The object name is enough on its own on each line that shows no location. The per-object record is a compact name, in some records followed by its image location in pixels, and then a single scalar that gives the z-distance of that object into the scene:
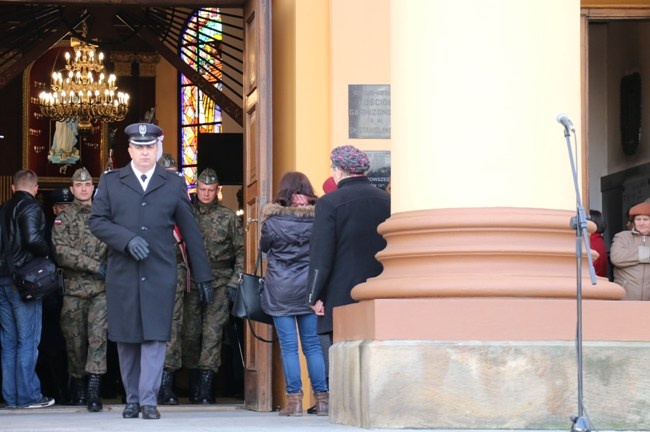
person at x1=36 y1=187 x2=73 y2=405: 13.09
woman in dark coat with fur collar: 10.49
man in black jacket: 11.94
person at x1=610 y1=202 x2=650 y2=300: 11.80
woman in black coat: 9.35
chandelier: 19.53
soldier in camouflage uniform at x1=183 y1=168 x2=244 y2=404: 12.71
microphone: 6.96
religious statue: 24.98
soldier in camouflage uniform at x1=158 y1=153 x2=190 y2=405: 12.37
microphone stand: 6.60
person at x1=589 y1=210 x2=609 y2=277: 11.93
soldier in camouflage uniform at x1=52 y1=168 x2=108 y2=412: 11.99
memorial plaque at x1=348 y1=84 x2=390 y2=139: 11.66
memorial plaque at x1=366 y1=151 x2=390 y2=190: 11.59
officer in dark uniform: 9.38
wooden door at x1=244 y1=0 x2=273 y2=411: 11.73
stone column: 7.15
